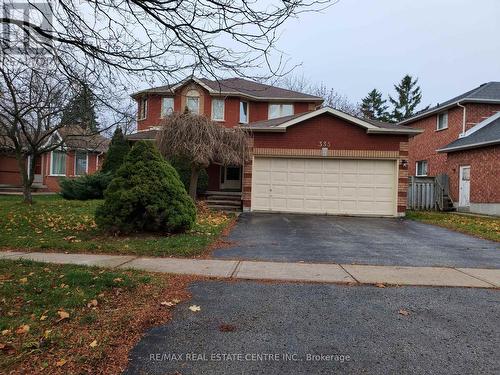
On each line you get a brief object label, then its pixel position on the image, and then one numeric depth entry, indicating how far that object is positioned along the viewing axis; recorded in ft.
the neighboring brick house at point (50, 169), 87.92
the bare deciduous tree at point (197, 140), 48.65
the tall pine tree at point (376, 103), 195.86
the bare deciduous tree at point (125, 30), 15.81
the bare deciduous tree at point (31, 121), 42.32
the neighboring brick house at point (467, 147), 62.39
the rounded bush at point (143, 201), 29.35
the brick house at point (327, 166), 53.57
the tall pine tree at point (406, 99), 187.52
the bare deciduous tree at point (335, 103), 136.99
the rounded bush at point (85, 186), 62.90
